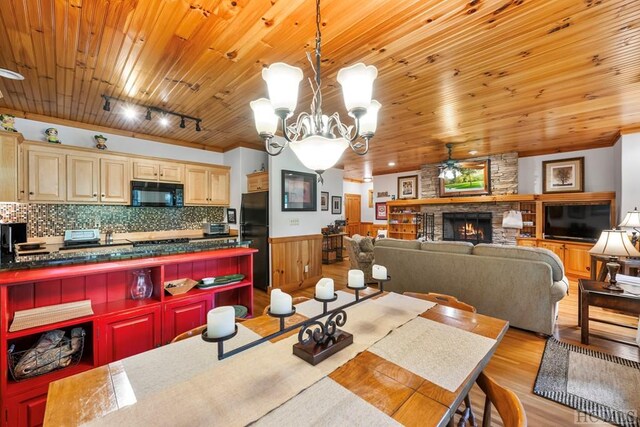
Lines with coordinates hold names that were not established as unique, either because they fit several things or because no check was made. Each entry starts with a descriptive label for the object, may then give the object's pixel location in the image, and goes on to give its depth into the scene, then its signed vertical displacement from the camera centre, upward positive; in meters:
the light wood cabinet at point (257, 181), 4.38 +0.53
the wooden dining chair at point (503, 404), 0.79 -0.64
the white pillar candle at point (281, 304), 1.06 -0.37
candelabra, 1.07 -0.57
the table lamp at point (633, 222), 3.57 -0.15
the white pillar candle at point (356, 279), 1.48 -0.38
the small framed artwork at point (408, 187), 7.47 +0.72
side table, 2.38 -0.83
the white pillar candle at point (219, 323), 0.87 -0.37
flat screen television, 4.86 -0.19
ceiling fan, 5.28 +0.85
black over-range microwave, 4.02 +0.30
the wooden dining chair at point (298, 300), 1.86 -0.62
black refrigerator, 4.28 -0.26
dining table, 0.80 -0.61
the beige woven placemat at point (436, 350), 1.02 -0.62
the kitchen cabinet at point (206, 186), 4.55 +0.48
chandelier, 1.30 +0.56
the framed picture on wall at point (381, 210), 8.59 +0.06
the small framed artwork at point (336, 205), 7.77 +0.22
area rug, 1.77 -1.32
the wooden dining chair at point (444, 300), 1.80 -0.64
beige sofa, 2.75 -0.76
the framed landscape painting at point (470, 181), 5.98 +0.71
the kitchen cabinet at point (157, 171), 4.09 +0.68
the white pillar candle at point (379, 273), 1.62 -0.37
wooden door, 9.37 +0.04
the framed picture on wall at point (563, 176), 5.16 +0.72
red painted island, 1.48 -0.67
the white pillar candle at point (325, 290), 1.28 -0.37
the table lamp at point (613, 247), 2.39 -0.34
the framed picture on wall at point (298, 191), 4.39 +0.36
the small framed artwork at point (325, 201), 7.24 +0.31
